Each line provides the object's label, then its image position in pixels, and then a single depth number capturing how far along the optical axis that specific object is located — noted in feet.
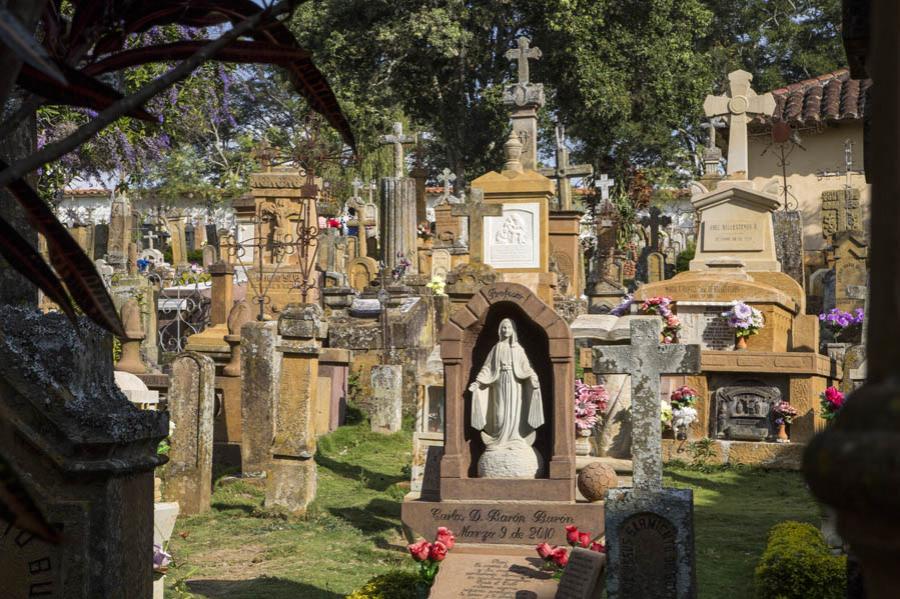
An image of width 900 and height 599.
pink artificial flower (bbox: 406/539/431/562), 23.68
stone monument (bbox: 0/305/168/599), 11.16
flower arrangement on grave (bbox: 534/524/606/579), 23.41
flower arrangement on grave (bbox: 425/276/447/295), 58.54
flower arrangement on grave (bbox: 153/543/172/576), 20.25
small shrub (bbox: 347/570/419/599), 22.47
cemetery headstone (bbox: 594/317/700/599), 21.52
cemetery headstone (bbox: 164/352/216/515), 34.09
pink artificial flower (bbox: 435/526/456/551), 24.43
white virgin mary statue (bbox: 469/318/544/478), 29.12
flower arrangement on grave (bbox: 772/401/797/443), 42.01
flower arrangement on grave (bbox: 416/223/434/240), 90.47
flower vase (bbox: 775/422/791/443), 42.19
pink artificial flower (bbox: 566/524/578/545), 24.72
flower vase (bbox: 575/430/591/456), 35.01
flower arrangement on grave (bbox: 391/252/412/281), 70.48
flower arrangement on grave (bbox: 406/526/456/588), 23.47
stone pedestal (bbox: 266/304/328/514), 34.53
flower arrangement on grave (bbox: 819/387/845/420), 32.60
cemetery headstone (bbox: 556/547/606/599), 21.48
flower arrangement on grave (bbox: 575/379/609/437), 35.53
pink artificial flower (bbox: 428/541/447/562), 23.81
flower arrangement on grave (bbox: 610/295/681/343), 43.96
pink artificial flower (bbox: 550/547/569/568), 23.39
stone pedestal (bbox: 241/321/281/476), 36.88
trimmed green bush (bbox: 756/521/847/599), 22.22
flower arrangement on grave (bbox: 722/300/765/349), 45.32
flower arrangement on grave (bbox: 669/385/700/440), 42.14
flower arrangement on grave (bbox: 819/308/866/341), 49.93
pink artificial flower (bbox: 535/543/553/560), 23.44
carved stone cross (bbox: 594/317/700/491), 23.85
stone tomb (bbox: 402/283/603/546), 26.99
